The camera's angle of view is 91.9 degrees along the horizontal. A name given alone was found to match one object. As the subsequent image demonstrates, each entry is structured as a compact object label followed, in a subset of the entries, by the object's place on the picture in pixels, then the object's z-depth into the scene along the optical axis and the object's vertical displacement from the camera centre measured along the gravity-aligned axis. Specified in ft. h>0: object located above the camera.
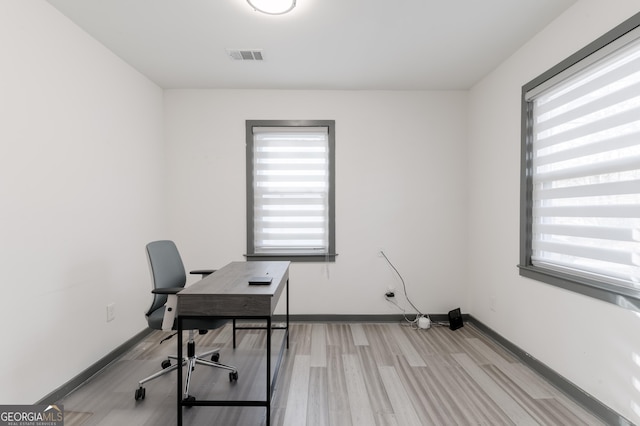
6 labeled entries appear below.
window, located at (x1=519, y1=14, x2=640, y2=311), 6.05 +0.84
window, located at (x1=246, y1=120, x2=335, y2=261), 12.05 +0.69
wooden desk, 5.91 -1.91
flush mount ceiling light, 6.83 +4.57
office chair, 6.78 -2.27
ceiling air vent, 9.13 +4.65
